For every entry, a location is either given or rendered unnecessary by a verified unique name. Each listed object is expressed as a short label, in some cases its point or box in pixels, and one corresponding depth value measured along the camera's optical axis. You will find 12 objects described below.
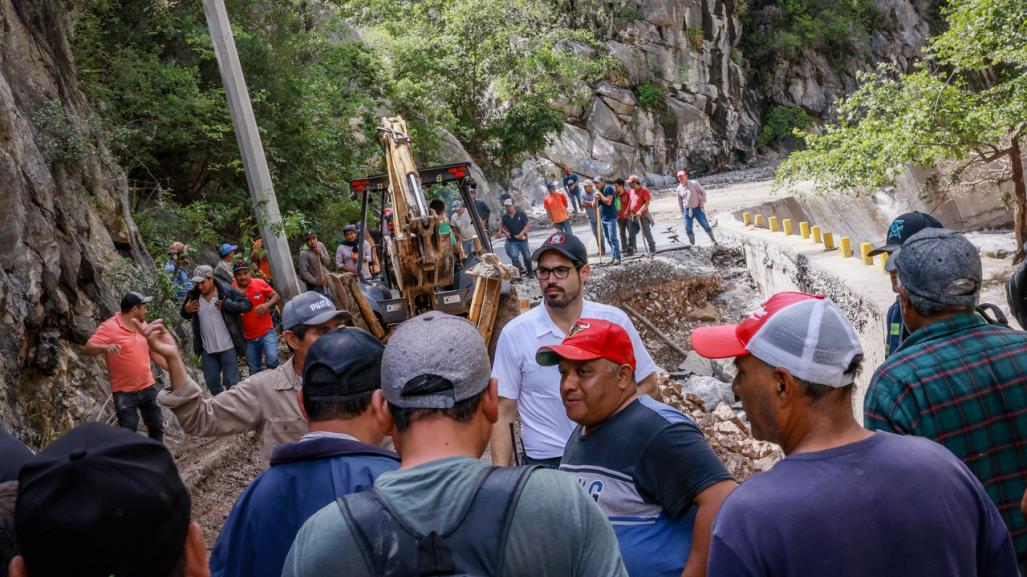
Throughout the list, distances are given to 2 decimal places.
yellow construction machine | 9.95
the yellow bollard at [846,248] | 12.27
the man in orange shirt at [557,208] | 17.11
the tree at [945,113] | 12.43
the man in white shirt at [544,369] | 3.94
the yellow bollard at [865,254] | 11.17
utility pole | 11.87
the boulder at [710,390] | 9.99
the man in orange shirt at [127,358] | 7.07
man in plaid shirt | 2.62
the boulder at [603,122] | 36.82
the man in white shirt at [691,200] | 16.92
